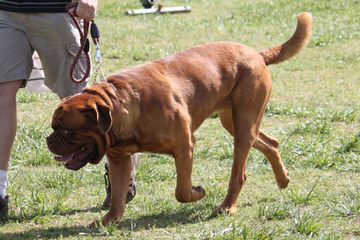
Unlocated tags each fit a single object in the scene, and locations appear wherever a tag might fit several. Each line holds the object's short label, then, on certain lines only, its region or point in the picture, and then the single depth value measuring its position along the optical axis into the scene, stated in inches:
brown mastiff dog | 409.7
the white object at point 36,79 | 491.5
